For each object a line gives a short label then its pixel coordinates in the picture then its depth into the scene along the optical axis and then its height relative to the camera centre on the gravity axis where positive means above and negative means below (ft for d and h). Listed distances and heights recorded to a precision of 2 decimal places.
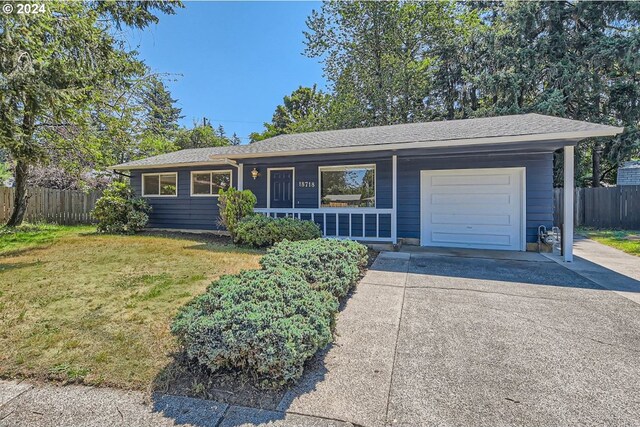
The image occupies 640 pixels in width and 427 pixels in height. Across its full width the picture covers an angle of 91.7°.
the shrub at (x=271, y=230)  23.49 -1.52
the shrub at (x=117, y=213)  33.42 -0.24
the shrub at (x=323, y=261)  11.80 -2.18
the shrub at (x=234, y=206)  25.66 +0.37
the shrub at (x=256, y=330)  6.83 -2.80
